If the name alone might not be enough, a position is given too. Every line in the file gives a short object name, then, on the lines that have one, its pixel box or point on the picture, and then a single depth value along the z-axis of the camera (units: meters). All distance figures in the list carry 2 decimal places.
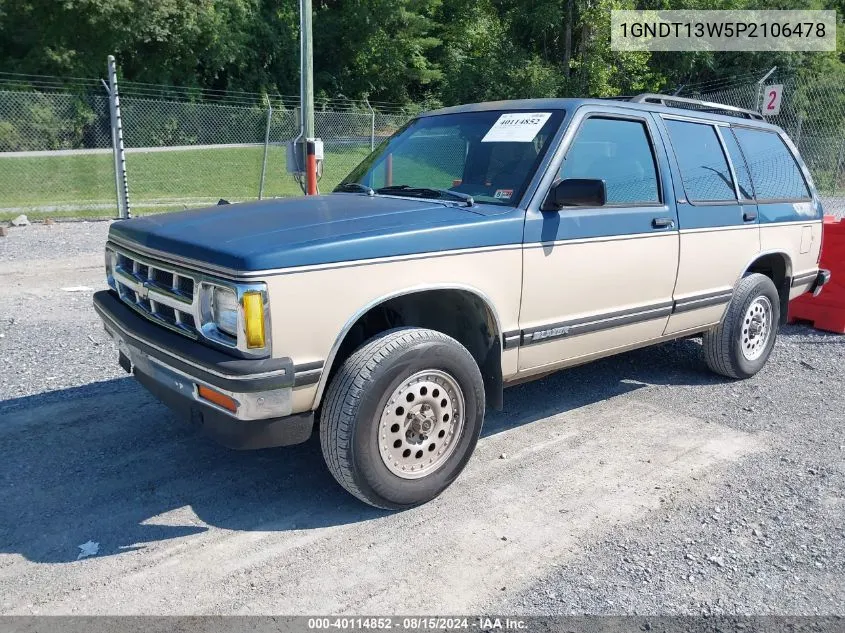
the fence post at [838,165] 18.63
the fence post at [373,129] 16.49
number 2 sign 12.77
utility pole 11.58
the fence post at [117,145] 11.36
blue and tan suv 3.11
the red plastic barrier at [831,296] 7.16
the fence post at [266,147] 14.95
